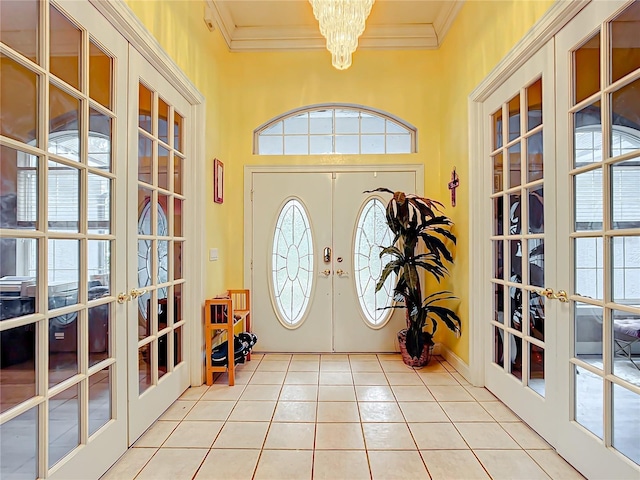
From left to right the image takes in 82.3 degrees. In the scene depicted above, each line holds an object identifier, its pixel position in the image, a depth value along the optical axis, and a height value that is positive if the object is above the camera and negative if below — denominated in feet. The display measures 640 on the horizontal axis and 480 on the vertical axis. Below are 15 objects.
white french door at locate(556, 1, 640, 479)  5.00 +0.07
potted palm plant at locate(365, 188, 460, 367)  10.47 -0.71
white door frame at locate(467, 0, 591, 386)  9.25 -0.03
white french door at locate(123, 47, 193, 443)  6.73 -0.07
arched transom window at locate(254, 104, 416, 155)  12.63 +3.79
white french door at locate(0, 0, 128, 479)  4.23 +0.02
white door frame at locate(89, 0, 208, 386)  9.21 +0.43
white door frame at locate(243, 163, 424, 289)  12.31 +2.40
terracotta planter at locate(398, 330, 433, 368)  10.87 -3.47
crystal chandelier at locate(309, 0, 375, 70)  7.55 +4.65
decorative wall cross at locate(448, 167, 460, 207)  10.71 +1.71
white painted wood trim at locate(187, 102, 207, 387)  9.35 -0.21
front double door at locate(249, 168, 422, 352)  12.34 -0.79
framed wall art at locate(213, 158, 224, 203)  10.70 +1.83
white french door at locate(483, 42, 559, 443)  6.68 +0.03
